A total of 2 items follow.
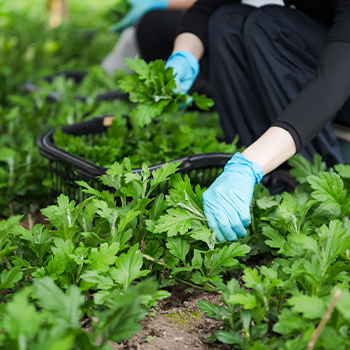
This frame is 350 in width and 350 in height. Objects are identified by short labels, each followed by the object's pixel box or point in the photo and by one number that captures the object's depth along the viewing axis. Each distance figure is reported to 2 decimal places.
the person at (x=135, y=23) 2.98
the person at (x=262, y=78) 1.37
